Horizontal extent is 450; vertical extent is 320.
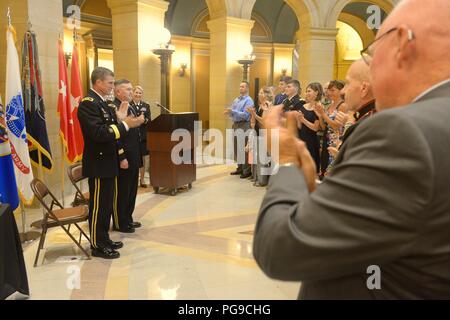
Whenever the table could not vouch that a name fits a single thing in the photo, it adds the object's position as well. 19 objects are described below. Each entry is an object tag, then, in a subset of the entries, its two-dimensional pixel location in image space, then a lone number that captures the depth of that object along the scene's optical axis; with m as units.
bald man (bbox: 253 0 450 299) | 0.64
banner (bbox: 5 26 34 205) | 4.18
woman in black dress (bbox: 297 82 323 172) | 5.45
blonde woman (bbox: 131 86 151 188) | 6.31
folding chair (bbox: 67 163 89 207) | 4.24
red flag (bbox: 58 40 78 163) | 5.15
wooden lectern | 6.01
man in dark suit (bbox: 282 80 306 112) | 5.70
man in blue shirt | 7.50
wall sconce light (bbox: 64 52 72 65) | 10.86
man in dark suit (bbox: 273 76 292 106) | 6.03
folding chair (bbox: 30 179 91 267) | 3.52
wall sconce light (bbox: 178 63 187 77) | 13.26
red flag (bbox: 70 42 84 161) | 5.43
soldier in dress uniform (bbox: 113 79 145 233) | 4.39
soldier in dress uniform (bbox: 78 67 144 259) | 3.62
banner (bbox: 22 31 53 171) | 4.54
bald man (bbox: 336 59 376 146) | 2.04
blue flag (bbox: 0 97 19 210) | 3.87
